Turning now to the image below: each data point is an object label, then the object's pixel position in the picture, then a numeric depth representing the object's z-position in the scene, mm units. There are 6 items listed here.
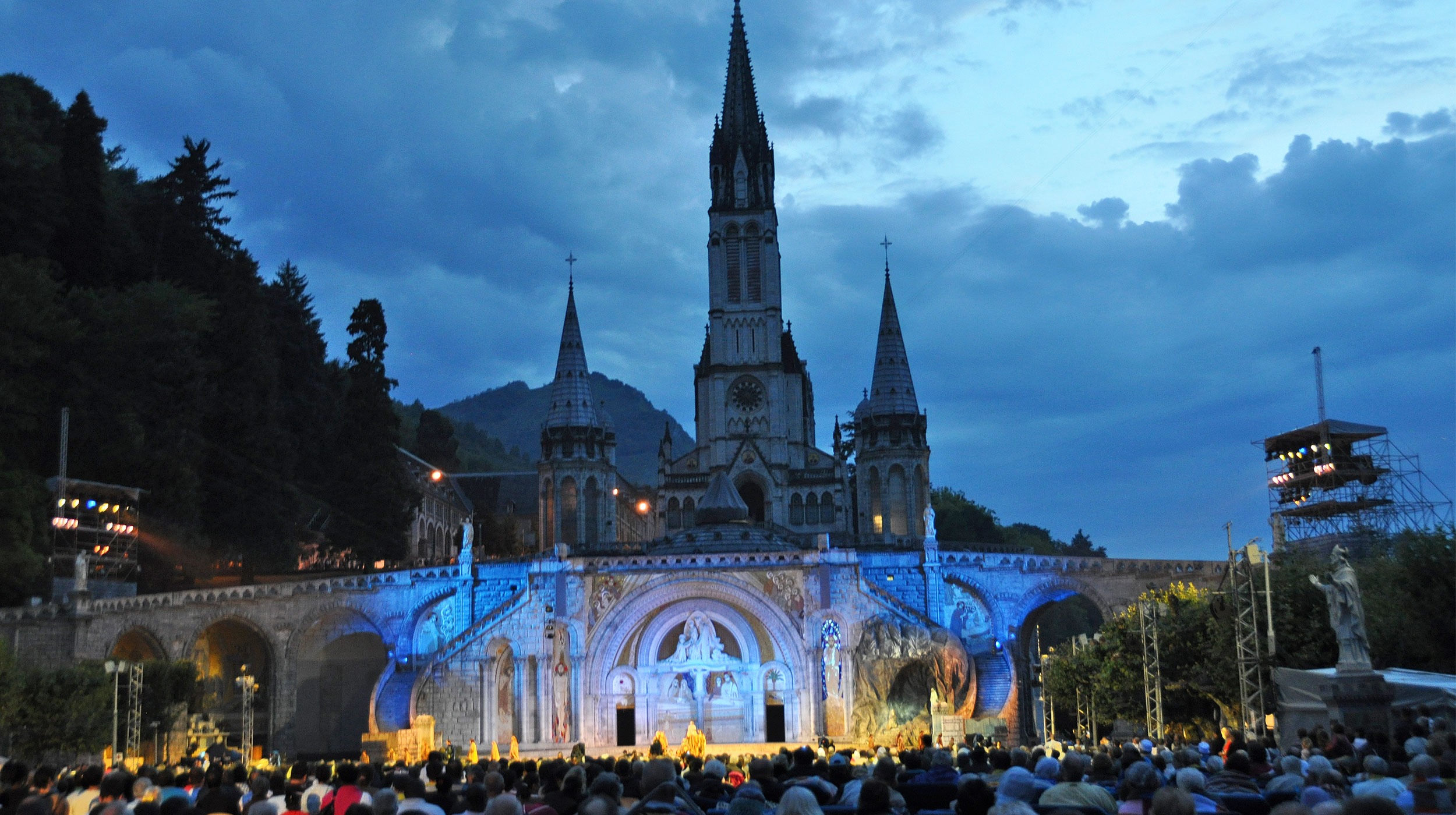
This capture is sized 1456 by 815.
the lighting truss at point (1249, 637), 23625
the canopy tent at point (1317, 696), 19469
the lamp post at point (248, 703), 39219
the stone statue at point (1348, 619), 20219
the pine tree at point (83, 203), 51188
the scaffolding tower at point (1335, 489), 50250
